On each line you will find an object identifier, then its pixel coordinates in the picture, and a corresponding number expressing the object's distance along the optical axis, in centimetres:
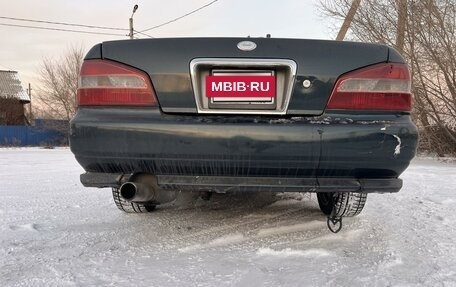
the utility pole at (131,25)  2314
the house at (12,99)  3036
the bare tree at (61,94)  3125
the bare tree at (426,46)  977
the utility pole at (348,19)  1084
